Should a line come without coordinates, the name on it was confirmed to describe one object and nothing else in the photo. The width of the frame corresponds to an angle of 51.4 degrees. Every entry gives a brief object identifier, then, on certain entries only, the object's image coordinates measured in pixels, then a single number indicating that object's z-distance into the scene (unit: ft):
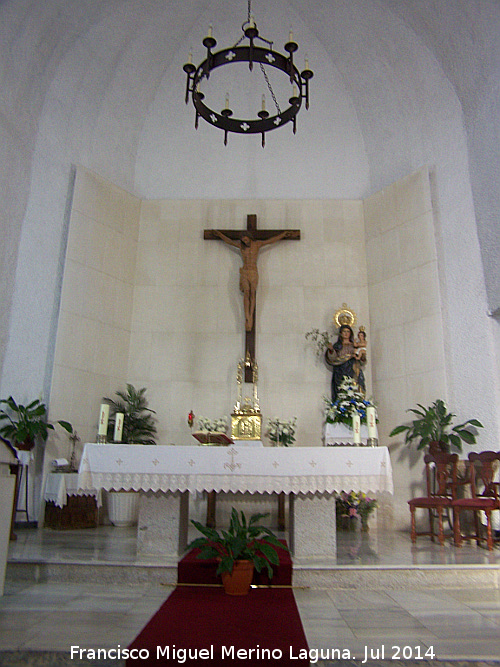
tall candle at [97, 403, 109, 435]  16.07
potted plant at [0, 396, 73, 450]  22.03
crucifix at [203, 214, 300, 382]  27.61
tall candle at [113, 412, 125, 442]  16.24
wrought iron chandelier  16.30
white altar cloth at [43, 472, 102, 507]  19.65
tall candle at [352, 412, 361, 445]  16.83
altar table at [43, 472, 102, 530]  22.27
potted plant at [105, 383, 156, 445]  25.85
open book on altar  16.55
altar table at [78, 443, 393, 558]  15.16
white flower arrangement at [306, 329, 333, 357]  27.81
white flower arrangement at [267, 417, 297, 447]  23.48
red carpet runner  8.27
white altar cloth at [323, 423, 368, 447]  23.72
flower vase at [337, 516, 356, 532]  23.33
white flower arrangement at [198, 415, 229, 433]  21.62
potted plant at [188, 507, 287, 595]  12.41
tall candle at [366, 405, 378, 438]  16.49
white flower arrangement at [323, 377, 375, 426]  22.54
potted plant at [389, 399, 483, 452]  22.22
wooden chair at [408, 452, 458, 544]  18.61
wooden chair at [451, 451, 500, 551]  17.63
